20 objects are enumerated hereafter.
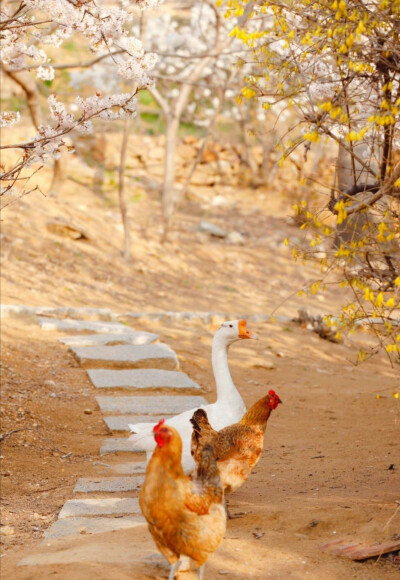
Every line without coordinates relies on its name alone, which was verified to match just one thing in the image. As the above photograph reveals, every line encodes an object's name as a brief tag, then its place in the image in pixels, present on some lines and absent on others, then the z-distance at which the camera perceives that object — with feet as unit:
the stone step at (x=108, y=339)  59.21
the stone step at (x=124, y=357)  54.90
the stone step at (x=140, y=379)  50.62
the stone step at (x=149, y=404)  45.96
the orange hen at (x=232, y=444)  29.30
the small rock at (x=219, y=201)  137.49
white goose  32.01
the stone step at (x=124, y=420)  43.70
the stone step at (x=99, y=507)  30.58
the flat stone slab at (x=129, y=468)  37.70
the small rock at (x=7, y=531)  28.94
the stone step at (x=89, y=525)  28.07
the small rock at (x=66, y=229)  95.55
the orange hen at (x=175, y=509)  22.11
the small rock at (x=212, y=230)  118.32
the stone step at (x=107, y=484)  34.24
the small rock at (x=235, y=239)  118.11
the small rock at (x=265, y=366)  61.57
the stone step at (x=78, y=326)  62.95
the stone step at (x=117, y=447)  40.88
